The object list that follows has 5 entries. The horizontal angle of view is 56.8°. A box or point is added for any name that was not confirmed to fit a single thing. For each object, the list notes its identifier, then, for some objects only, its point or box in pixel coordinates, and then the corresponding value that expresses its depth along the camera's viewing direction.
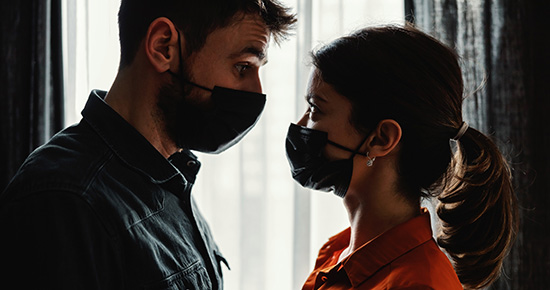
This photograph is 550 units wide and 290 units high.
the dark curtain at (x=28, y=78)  2.16
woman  1.18
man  0.95
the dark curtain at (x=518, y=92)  1.83
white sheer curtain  2.04
